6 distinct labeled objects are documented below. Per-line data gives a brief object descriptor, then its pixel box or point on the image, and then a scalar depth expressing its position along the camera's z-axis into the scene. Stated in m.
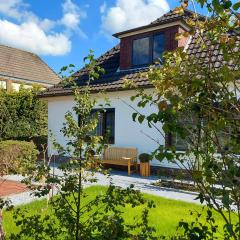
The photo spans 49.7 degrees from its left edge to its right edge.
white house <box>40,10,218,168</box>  10.88
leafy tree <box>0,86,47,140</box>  15.89
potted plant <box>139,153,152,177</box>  10.12
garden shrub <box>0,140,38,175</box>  10.08
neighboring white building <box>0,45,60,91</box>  25.68
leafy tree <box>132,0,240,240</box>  1.88
